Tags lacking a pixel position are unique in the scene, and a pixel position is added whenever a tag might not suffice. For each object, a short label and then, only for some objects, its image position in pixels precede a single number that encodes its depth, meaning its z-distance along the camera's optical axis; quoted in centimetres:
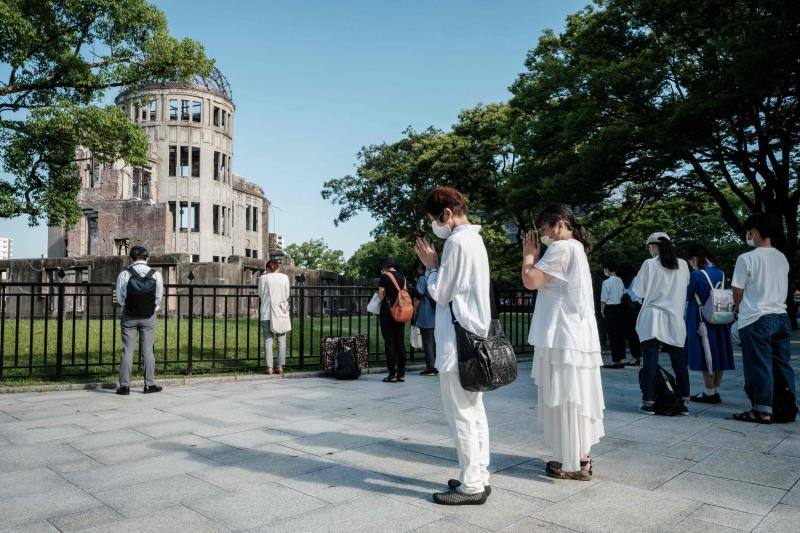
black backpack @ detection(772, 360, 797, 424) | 575
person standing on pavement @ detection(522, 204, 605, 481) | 400
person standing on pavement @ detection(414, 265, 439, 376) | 920
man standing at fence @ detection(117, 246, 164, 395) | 766
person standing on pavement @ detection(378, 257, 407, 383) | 860
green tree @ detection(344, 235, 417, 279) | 5712
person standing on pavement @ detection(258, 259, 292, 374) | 948
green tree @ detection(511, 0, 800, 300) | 1333
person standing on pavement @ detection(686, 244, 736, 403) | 682
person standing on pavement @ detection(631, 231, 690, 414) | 620
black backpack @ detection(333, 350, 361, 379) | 926
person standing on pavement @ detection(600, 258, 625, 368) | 1080
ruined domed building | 3962
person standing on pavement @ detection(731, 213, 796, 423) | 566
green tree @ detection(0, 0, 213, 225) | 1423
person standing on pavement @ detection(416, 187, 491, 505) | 354
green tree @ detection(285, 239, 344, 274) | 8450
